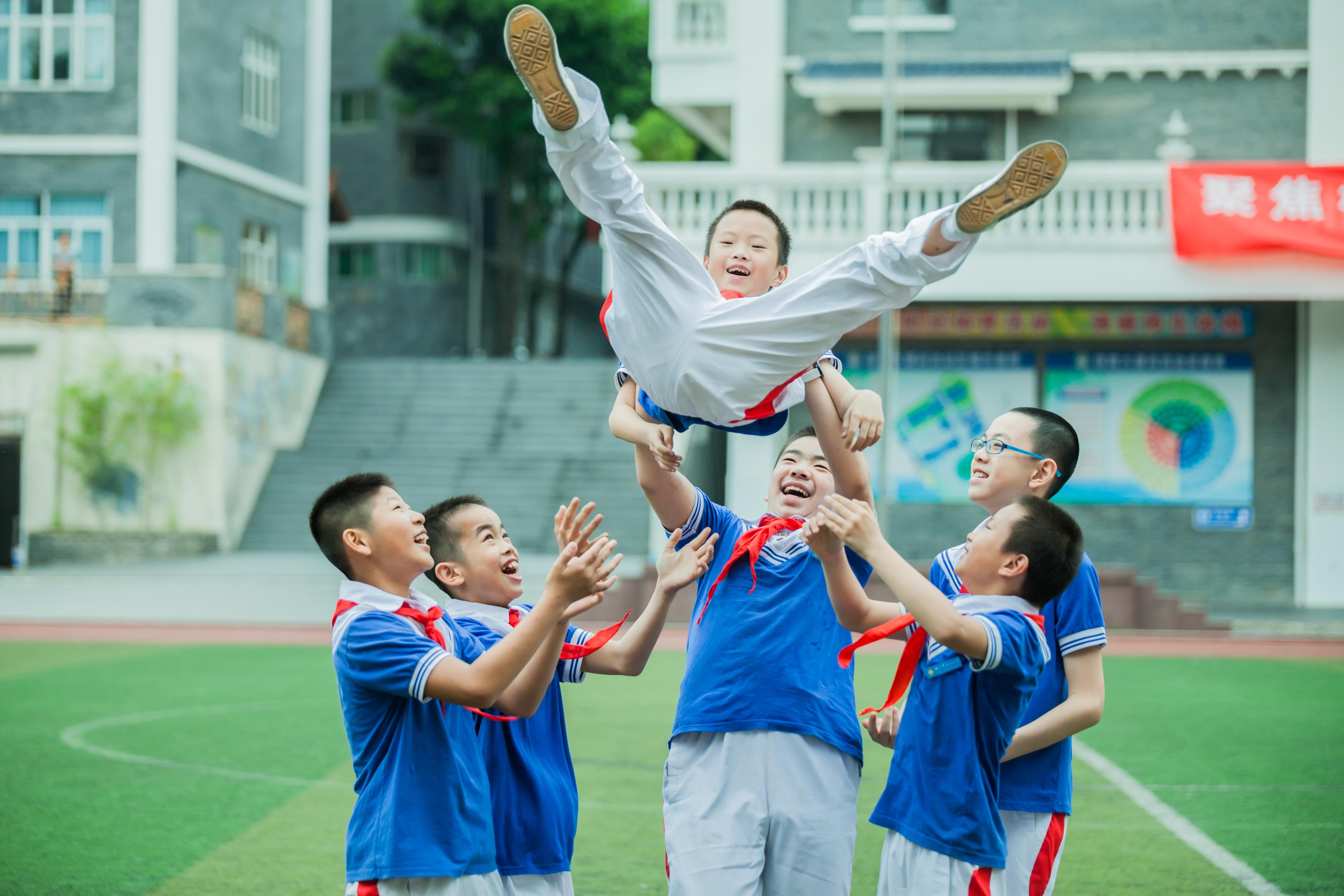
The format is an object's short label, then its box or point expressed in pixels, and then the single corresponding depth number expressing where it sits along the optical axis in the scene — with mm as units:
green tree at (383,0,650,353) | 30141
